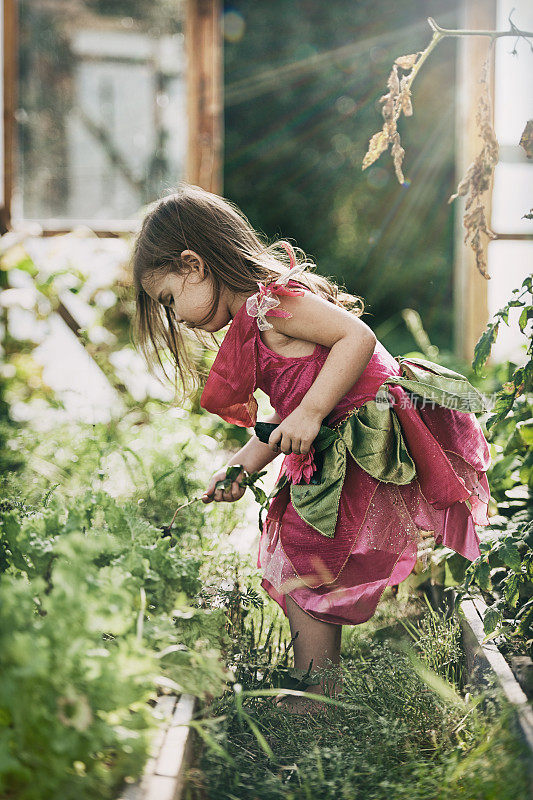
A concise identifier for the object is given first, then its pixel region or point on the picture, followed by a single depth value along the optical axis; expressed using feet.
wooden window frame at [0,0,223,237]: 14.25
